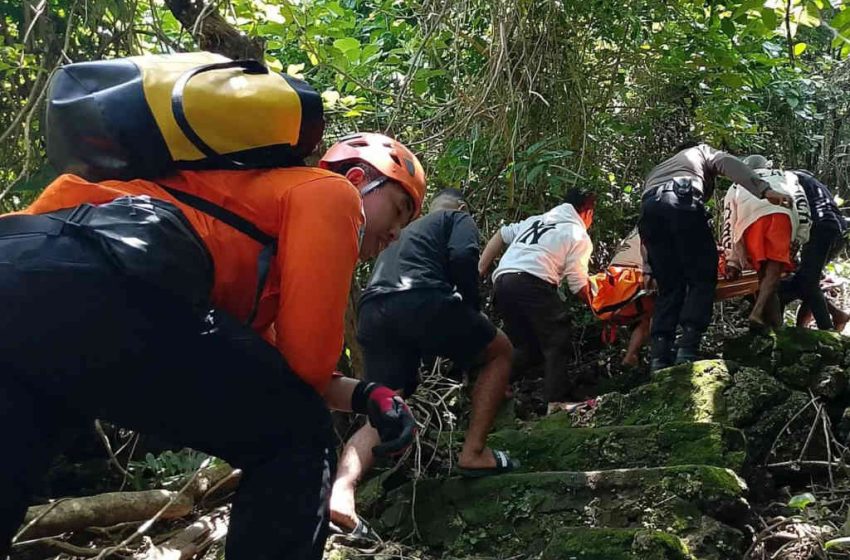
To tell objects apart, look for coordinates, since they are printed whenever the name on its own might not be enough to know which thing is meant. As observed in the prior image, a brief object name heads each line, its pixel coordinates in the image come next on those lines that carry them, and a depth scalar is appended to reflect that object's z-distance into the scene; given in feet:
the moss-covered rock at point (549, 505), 9.70
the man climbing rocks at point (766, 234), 19.26
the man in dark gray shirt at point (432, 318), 13.32
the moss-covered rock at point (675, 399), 13.79
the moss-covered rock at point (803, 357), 15.26
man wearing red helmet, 5.73
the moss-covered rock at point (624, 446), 11.51
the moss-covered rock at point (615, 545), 8.44
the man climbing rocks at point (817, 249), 20.68
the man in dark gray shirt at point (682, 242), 18.11
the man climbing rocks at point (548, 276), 18.78
